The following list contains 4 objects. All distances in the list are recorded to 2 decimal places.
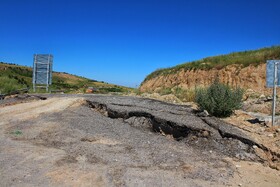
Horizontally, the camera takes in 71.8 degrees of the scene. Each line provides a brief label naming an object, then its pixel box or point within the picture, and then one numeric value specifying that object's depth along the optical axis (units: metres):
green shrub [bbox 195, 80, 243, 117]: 6.45
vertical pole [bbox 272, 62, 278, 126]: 5.61
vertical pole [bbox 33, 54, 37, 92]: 13.42
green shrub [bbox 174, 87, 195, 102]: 9.35
